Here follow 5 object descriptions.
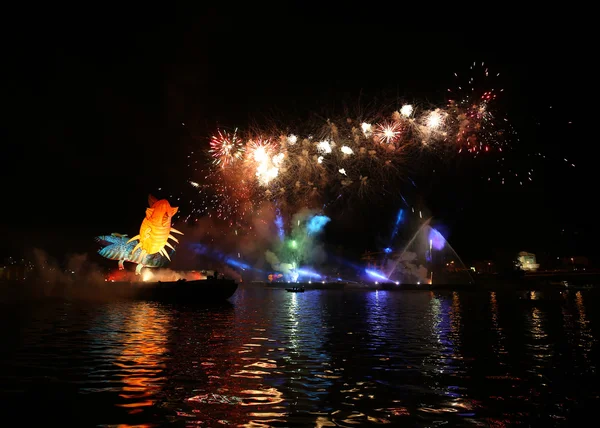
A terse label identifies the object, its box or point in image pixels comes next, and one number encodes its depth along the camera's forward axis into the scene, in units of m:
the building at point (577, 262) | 154.76
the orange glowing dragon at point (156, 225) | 84.00
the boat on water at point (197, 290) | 71.81
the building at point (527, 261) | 161.59
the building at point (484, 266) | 167.10
